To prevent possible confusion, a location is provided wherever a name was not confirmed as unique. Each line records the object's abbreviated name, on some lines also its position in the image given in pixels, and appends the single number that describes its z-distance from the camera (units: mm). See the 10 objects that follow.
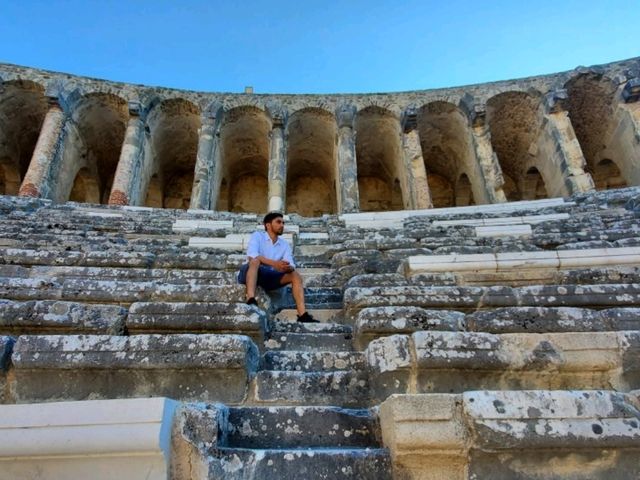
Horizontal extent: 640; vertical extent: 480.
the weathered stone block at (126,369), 2258
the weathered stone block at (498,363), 2285
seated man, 3488
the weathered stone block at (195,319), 2760
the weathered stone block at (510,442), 1681
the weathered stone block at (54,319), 2787
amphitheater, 1683
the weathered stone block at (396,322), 2816
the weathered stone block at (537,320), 2750
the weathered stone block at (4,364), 2279
